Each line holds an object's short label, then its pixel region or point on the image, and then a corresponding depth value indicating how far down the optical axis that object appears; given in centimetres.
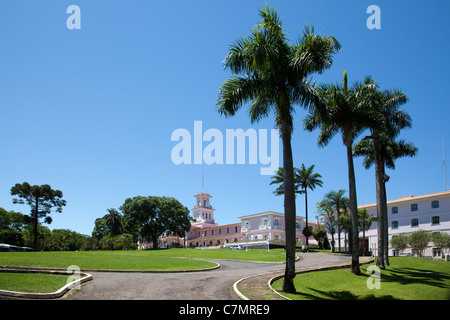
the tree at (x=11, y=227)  6650
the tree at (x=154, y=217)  7338
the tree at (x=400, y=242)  4738
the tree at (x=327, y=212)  6084
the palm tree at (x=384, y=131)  2856
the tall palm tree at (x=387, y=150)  3375
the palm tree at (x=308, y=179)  5906
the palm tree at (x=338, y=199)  5949
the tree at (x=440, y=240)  4466
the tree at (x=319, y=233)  6006
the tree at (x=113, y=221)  8725
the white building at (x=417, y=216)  5519
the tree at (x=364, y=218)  5362
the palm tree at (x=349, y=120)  2394
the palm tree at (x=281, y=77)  1688
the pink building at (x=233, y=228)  8006
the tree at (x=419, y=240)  4412
